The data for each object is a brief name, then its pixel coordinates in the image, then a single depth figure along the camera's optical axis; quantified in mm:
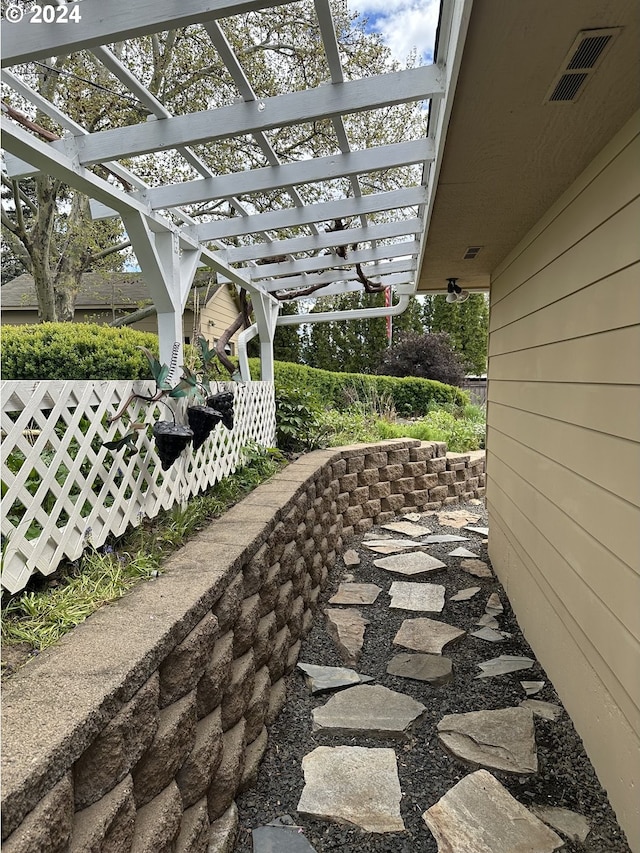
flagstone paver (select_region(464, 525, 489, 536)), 5602
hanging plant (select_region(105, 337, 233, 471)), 2432
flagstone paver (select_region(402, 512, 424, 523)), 6121
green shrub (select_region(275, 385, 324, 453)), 5449
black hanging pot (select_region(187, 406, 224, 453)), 2820
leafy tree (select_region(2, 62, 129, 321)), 8719
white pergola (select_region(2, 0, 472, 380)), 1851
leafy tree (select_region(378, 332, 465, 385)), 13273
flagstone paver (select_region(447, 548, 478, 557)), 4871
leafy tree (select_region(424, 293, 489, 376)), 16594
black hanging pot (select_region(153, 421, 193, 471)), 2435
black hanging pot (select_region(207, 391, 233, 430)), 3183
